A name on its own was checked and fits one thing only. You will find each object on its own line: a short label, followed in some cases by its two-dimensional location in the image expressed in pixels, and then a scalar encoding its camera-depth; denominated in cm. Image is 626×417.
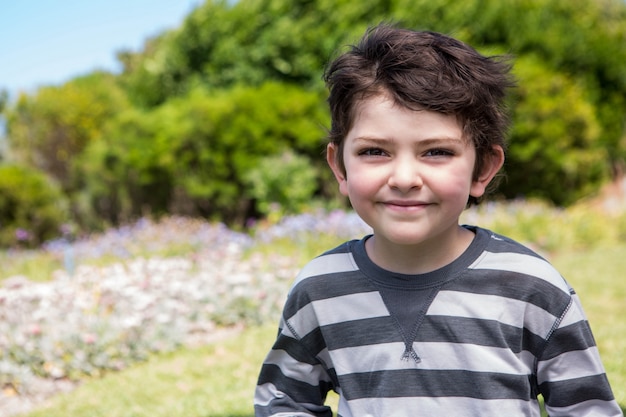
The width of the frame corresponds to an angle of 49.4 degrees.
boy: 145
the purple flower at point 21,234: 797
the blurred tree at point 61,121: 1767
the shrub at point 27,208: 1152
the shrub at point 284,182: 1105
